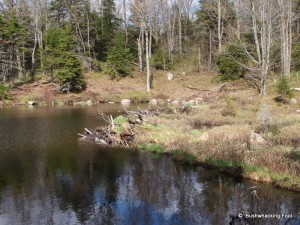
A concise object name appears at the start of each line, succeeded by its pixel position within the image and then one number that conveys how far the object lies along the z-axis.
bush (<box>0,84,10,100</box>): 45.72
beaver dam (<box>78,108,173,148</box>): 20.56
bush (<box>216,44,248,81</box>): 44.72
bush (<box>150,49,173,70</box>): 57.41
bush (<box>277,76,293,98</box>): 32.06
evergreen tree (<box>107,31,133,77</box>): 53.28
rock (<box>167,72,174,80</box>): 54.01
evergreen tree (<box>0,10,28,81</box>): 48.62
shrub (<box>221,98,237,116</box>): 26.95
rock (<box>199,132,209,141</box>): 18.48
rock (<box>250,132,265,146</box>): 16.83
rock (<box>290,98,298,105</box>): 31.91
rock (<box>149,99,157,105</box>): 44.64
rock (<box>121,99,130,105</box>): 45.96
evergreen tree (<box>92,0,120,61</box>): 58.61
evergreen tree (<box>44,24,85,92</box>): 48.34
